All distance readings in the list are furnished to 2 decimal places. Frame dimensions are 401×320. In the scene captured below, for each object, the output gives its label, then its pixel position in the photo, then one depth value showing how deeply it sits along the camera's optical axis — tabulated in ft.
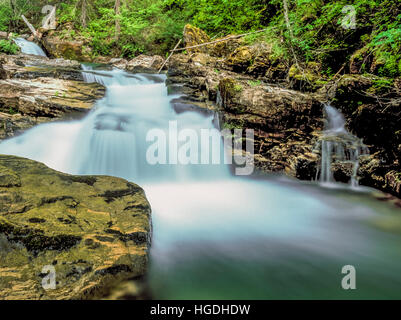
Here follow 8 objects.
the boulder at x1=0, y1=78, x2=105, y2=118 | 18.72
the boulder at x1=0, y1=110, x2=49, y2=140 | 16.97
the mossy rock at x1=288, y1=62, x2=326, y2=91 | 19.54
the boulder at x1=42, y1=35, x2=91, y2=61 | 43.14
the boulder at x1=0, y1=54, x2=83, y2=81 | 23.73
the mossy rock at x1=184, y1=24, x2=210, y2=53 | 30.68
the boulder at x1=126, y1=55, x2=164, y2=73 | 37.36
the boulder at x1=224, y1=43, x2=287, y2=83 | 23.13
